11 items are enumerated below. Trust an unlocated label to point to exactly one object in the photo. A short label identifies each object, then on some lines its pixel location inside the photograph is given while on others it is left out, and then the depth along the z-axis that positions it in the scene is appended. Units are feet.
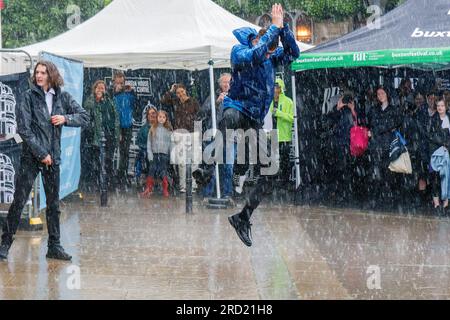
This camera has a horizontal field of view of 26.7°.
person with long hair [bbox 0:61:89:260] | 29.73
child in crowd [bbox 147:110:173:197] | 55.47
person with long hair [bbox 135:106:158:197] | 55.34
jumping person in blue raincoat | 27.71
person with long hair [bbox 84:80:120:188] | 51.42
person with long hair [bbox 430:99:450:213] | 46.29
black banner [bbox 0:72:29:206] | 35.83
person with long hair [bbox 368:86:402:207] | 47.67
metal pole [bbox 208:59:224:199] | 49.21
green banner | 43.04
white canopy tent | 51.42
